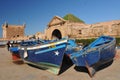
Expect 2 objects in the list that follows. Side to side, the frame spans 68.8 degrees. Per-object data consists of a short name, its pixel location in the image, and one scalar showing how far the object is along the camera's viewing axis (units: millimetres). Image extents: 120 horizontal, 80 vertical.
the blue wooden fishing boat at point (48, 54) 4959
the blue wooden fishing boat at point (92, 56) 4529
